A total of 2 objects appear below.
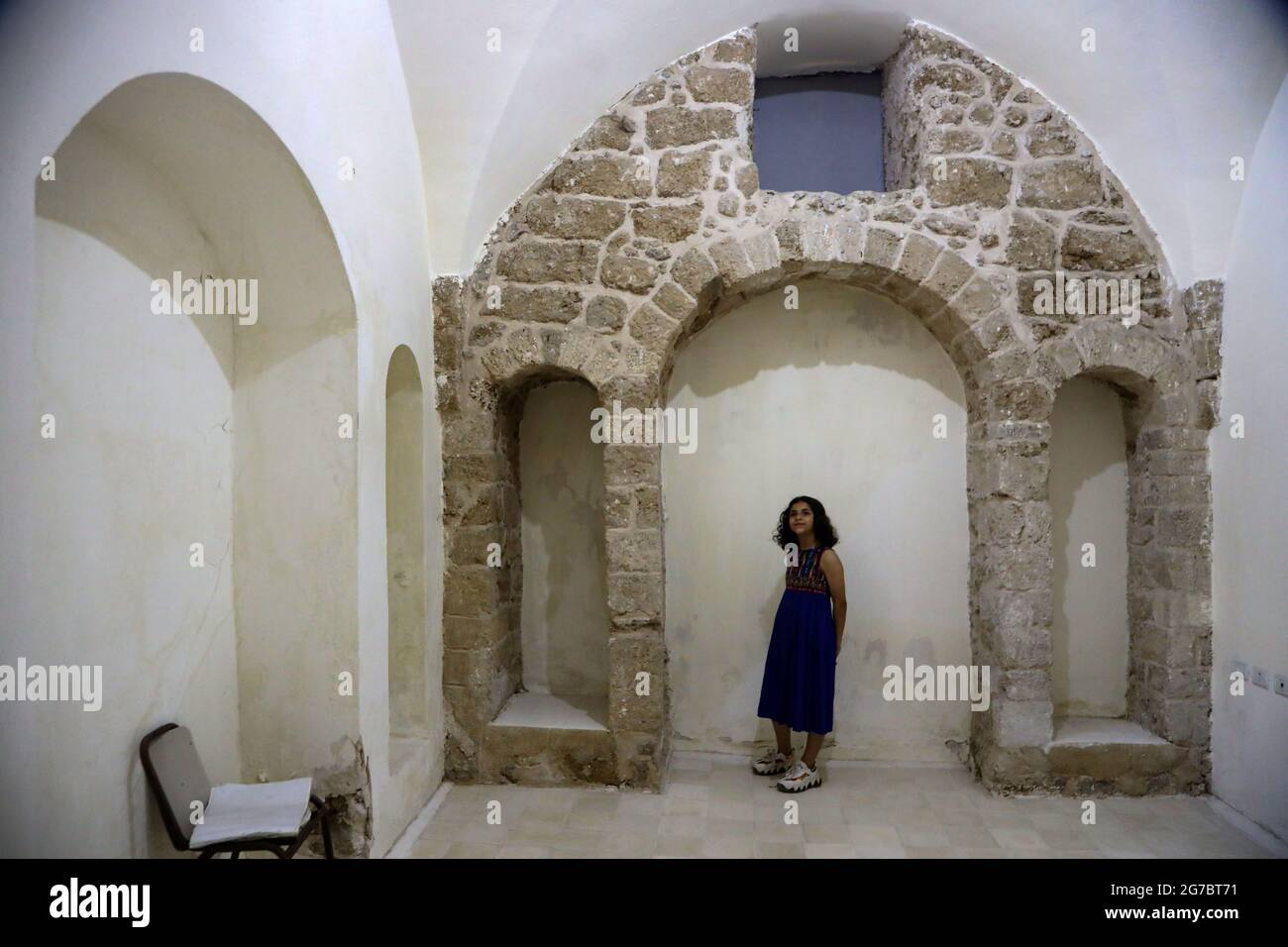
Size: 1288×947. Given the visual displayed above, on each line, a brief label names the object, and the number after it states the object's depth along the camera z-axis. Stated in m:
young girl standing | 3.87
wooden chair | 2.27
